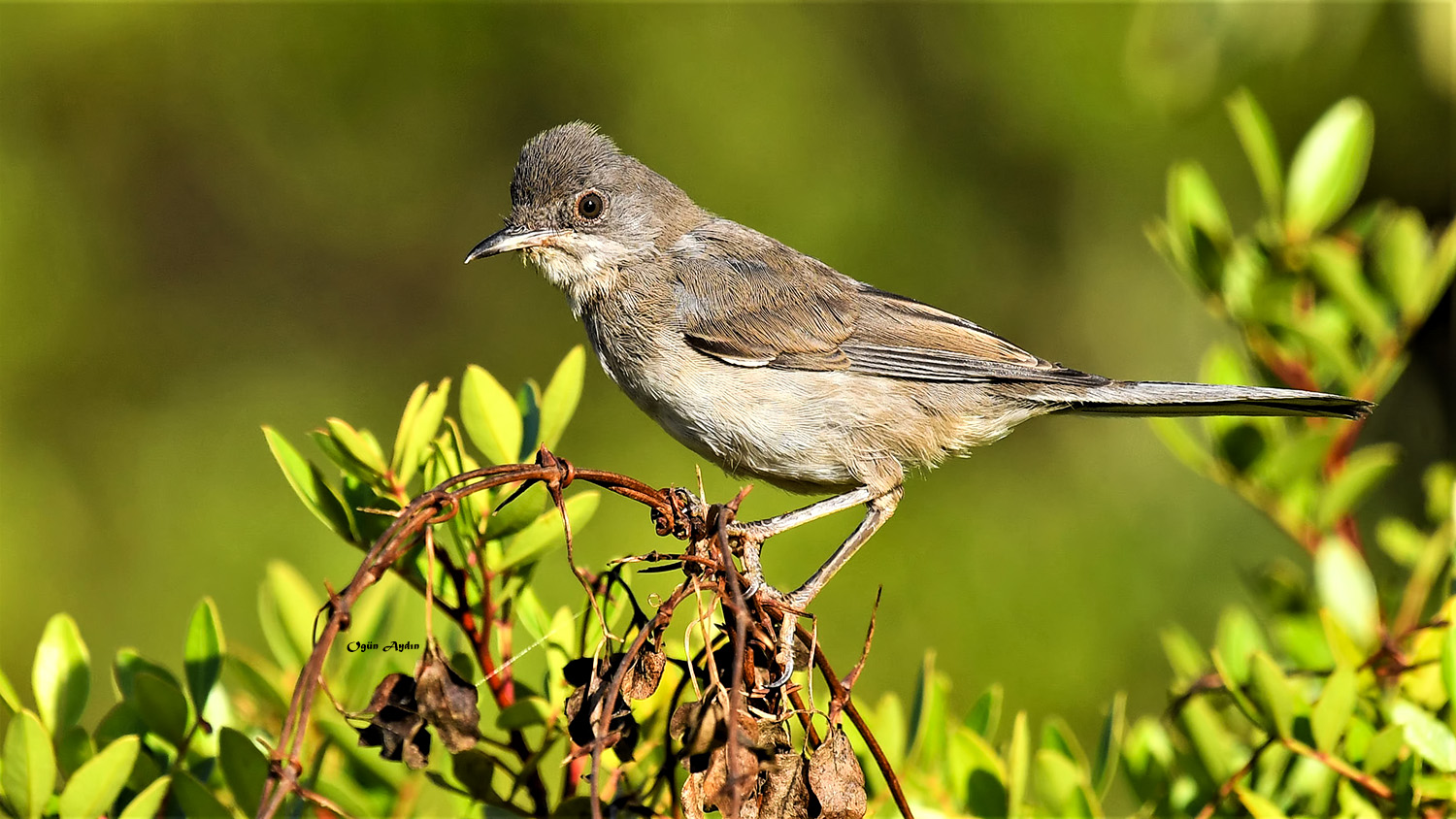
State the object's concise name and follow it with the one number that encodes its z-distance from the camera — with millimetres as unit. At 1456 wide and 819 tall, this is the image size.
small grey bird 6402
